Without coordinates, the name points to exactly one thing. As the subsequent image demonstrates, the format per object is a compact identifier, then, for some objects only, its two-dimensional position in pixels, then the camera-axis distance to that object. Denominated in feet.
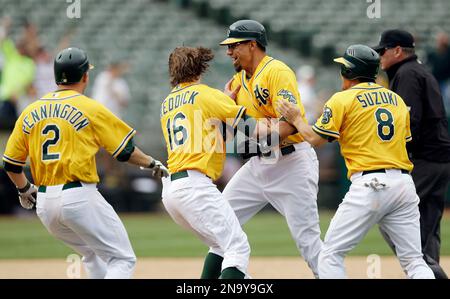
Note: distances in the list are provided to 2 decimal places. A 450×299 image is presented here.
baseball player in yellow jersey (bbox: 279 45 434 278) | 43.62
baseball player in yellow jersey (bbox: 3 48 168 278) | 42.88
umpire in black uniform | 50.98
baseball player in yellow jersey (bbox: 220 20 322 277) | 48.62
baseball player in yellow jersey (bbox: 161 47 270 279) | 44.09
